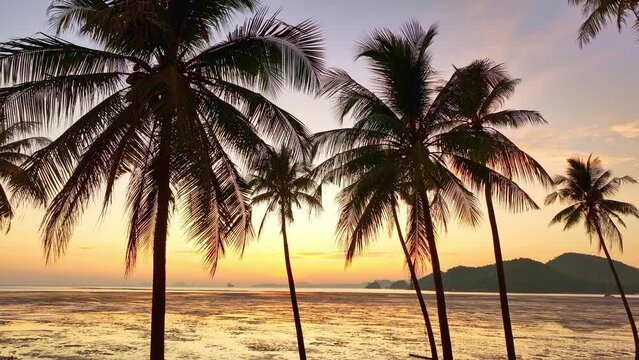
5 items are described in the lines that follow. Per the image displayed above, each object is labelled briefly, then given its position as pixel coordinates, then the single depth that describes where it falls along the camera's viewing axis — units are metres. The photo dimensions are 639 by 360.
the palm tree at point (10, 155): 16.66
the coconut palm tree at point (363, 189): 14.69
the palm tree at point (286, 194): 26.24
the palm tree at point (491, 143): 14.05
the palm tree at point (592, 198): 28.03
